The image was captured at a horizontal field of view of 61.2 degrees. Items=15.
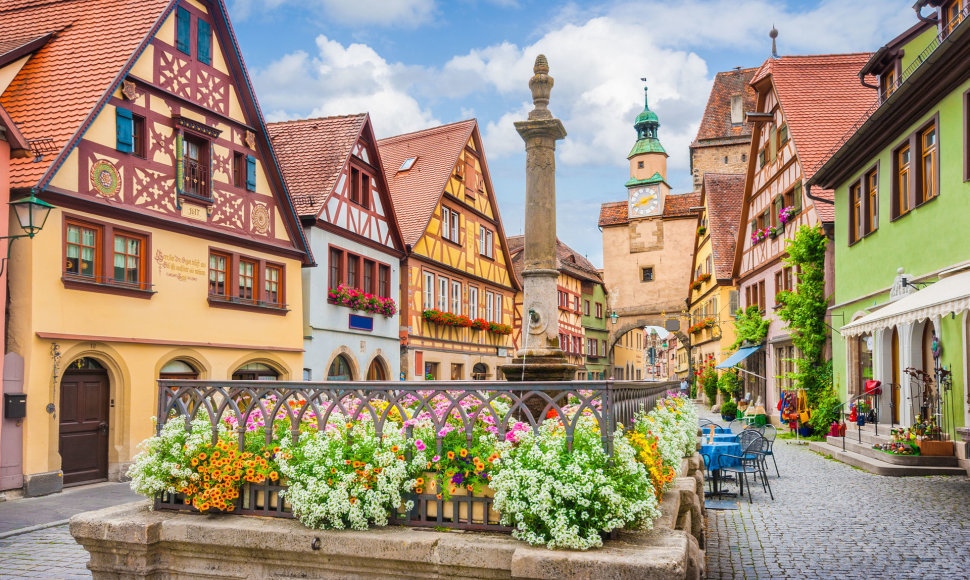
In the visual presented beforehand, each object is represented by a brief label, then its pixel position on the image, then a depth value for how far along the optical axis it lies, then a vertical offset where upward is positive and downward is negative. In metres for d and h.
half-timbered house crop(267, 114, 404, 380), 19.00 +2.23
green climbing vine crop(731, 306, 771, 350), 26.97 +0.23
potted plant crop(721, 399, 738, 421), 28.31 -2.70
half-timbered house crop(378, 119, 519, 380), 24.19 +2.51
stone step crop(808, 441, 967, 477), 12.70 -2.17
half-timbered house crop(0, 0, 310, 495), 11.84 +1.86
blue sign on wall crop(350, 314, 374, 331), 20.41 +0.27
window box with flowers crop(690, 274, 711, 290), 37.06 +2.47
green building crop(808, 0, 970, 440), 12.02 +1.89
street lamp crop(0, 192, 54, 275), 10.55 +1.65
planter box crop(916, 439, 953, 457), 12.91 -1.82
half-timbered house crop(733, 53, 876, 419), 22.06 +5.07
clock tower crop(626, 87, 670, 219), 52.56 +11.16
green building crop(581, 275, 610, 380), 49.50 +0.24
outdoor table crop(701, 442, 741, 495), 11.23 -1.66
